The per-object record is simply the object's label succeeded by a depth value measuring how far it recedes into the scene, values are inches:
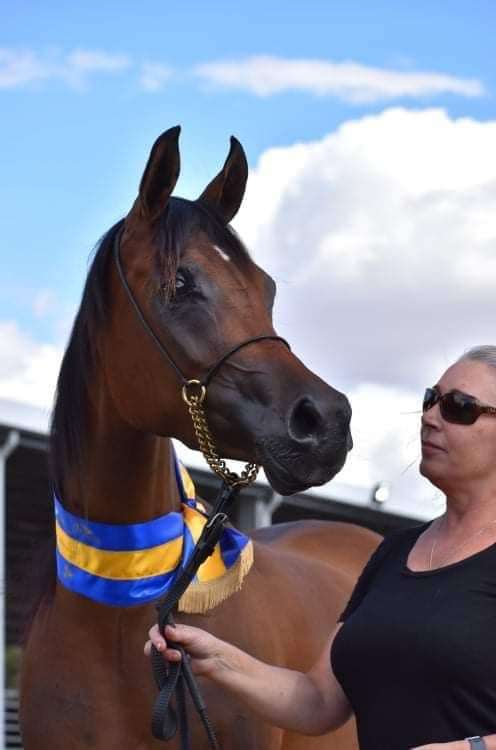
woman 134.6
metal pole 418.1
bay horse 167.0
